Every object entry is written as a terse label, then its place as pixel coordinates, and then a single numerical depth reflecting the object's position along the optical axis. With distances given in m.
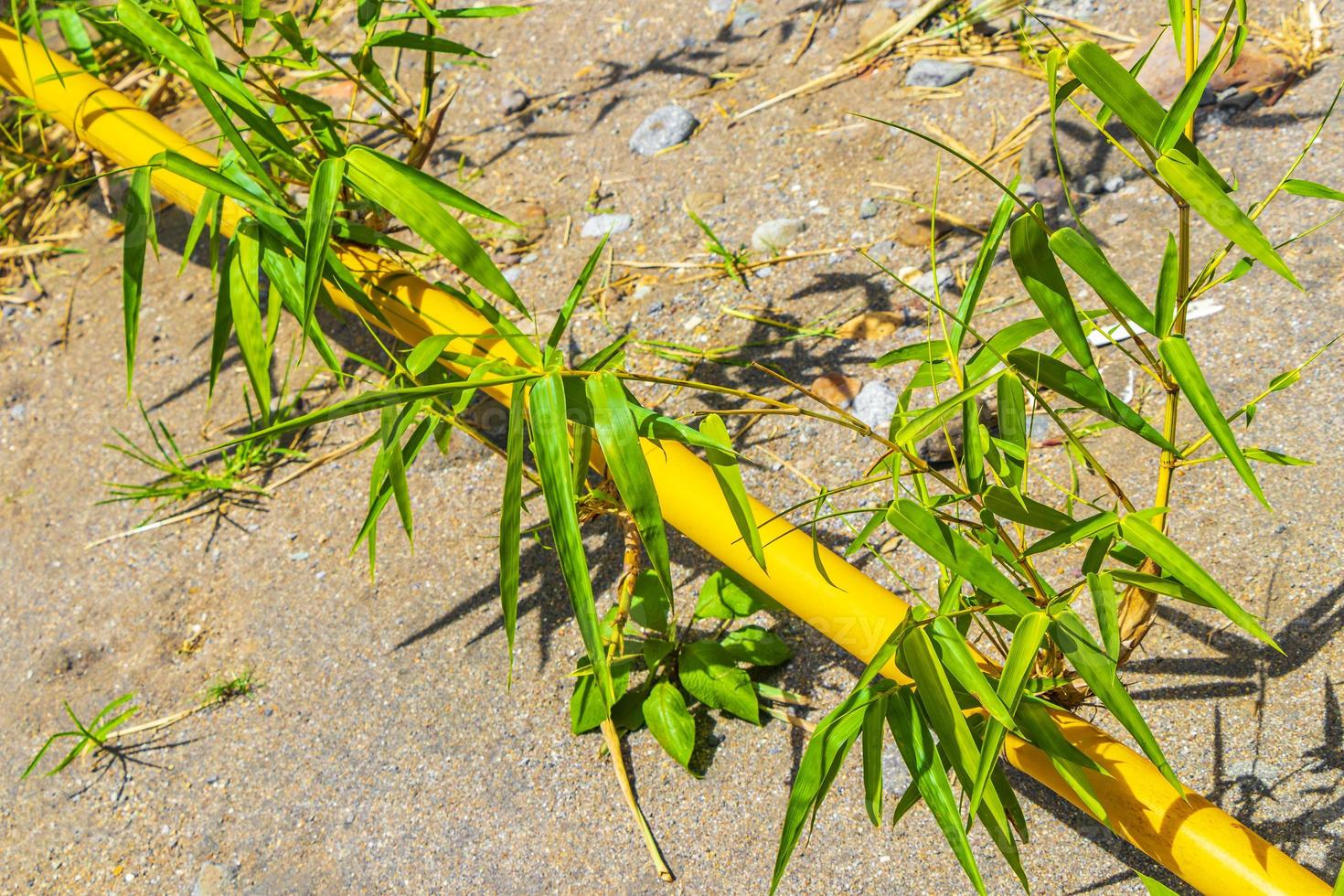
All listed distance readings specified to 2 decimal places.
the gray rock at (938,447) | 1.51
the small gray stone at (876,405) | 1.59
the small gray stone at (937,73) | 2.03
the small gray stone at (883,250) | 1.78
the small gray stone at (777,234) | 1.87
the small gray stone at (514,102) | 2.27
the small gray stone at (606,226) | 1.99
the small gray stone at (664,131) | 2.10
